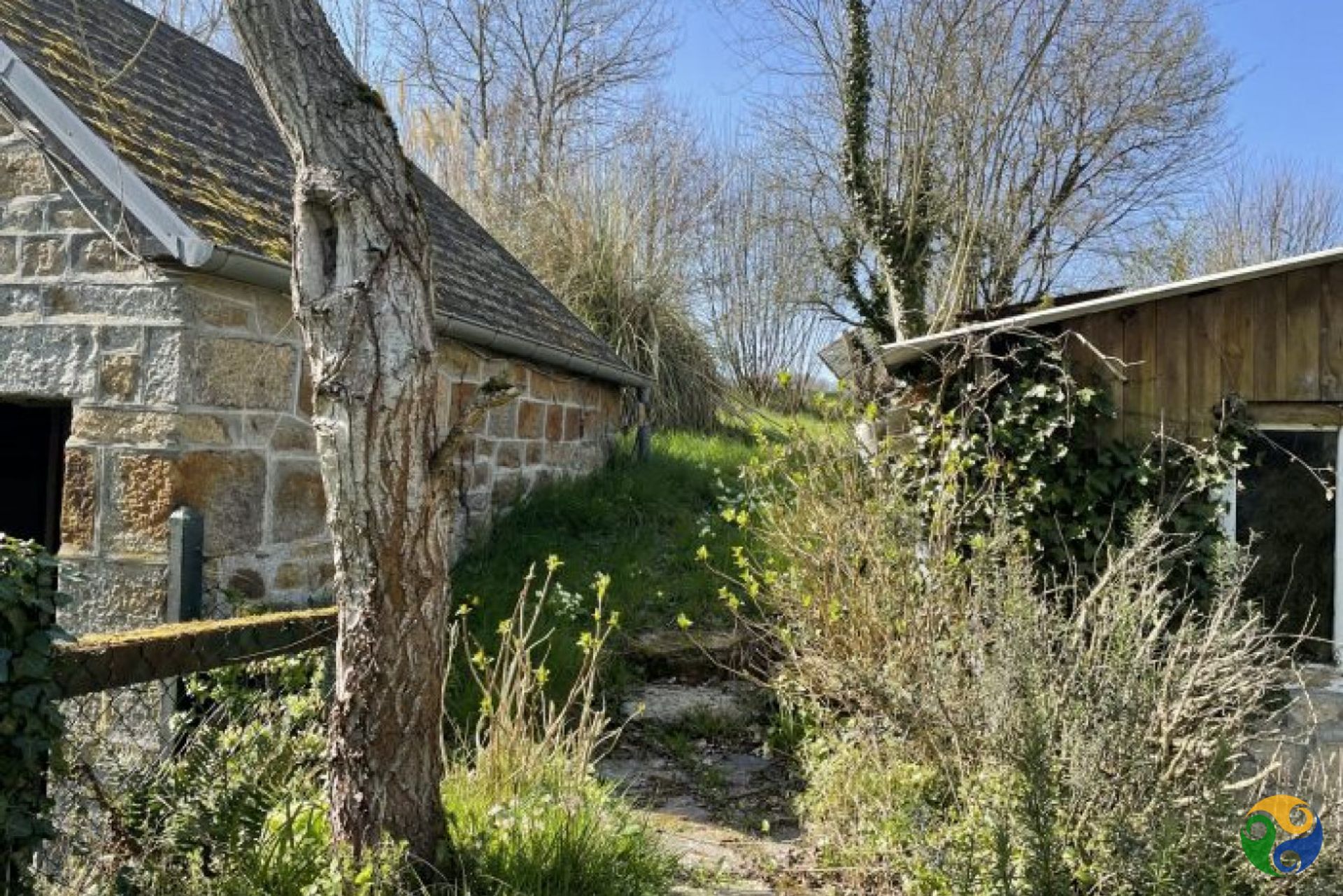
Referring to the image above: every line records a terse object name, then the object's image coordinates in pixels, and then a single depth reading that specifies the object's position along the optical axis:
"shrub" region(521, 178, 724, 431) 11.22
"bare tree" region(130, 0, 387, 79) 6.10
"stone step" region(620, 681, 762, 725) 5.50
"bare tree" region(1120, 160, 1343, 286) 17.25
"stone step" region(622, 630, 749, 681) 6.02
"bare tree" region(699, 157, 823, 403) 15.80
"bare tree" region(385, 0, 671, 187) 17.58
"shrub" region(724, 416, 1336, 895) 3.17
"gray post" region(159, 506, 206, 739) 4.23
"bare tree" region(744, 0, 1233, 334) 12.28
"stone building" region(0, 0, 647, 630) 4.39
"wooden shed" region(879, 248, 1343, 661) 5.15
